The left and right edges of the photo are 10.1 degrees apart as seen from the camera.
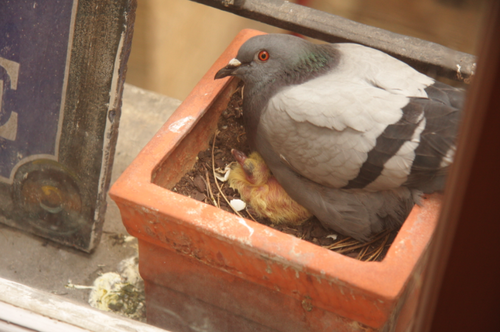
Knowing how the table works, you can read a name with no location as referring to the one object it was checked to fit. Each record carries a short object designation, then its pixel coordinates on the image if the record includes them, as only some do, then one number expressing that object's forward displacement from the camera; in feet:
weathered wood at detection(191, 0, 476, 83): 5.80
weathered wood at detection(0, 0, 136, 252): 5.60
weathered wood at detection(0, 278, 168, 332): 5.32
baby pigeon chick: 5.63
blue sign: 5.62
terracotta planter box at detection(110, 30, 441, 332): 5.38
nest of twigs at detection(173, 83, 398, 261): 5.60
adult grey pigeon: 5.46
